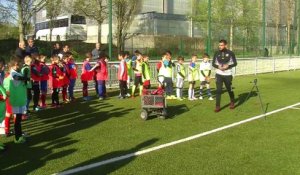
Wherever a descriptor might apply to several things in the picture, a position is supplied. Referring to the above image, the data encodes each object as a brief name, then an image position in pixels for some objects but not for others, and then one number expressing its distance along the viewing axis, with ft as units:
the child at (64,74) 33.15
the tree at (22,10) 72.64
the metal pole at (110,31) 47.57
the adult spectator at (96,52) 40.82
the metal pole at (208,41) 67.11
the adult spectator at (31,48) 30.13
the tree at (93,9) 101.44
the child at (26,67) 23.00
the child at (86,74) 37.07
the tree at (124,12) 95.02
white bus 116.98
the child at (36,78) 29.26
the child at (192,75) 37.34
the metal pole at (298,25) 92.05
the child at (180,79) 37.29
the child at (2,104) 18.68
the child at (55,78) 32.30
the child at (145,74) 37.25
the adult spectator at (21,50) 28.02
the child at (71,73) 34.75
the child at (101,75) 37.34
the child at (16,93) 20.47
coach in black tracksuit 31.14
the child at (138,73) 38.56
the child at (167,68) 35.64
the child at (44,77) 30.46
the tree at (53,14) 106.33
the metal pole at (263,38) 79.87
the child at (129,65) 41.52
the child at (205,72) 38.23
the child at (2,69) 20.51
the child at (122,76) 38.14
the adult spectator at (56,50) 38.11
